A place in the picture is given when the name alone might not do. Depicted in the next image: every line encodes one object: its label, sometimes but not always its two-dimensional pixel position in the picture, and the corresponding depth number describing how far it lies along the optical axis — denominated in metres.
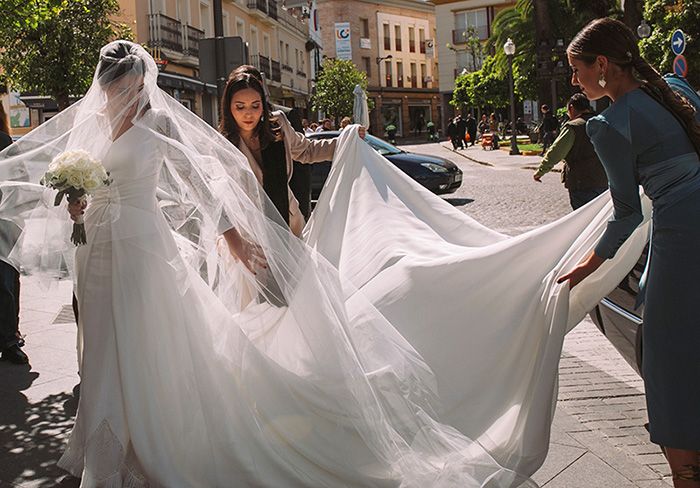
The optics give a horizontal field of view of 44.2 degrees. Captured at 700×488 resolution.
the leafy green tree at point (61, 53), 18.03
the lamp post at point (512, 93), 33.19
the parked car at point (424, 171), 17.03
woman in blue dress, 2.91
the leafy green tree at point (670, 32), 20.19
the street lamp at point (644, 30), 22.30
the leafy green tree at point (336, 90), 53.22
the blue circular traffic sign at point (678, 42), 16.08
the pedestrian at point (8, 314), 6.51
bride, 3.79
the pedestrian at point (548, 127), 29.81
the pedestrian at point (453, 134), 43.00
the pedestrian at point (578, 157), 8.77
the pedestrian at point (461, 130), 43.12
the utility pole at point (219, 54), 11.04
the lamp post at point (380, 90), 78.31
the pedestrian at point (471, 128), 47.06
